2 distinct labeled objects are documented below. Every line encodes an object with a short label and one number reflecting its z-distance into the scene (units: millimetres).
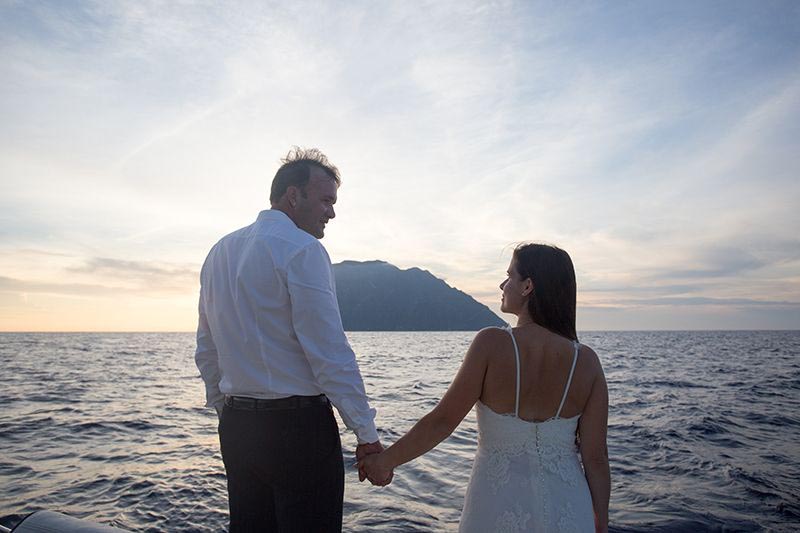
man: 2607
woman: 2479
